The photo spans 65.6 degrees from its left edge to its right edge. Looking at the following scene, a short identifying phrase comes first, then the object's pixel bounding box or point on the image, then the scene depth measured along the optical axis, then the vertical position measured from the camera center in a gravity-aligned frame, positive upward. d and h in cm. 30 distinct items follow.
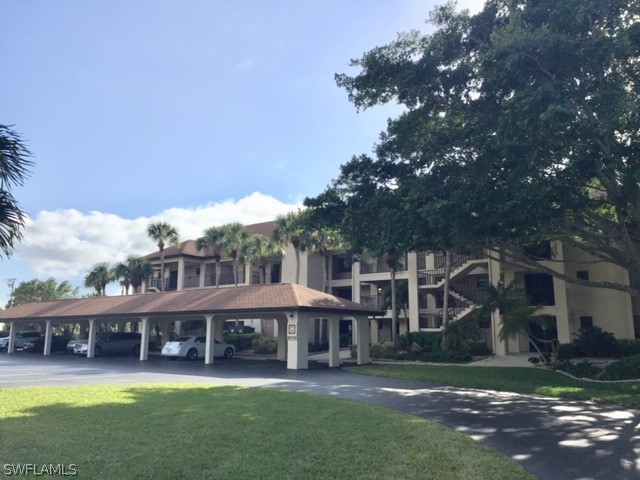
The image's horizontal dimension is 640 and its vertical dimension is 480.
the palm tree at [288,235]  3694 +656
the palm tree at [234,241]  3912 +643
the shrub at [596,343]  2473 -99
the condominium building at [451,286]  2709 +246
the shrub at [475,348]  2715 -136
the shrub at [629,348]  2474 -122
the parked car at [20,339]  3884 -122
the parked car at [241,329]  4062 -46
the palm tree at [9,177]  712 +209
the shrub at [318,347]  3566 -169
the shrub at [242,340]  3775 -127
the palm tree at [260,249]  3859 +573
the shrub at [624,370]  1712 -160
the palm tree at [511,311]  2217 +55
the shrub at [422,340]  2848 -98
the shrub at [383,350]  2945 -158
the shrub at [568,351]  2506 -138
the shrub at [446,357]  2600 -176
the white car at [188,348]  2938 -145
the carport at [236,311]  2364 +66
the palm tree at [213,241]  3978 +654
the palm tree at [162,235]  4181 +739
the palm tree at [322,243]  3678 +602
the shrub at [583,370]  1862 -177
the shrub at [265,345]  3459 -152
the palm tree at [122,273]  4438 +444
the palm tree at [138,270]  4397 +466
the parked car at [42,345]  3773 -163
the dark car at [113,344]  3403 -145
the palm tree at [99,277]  4666 +431
